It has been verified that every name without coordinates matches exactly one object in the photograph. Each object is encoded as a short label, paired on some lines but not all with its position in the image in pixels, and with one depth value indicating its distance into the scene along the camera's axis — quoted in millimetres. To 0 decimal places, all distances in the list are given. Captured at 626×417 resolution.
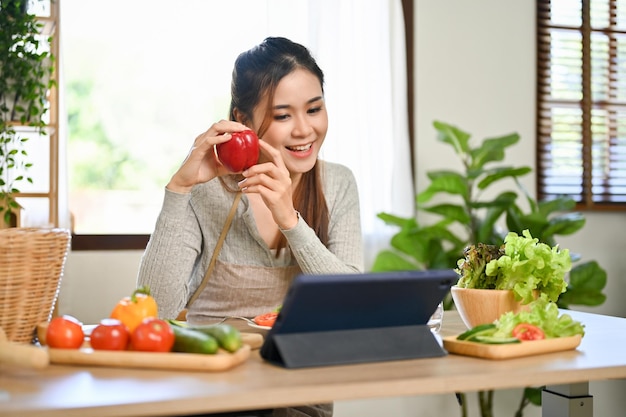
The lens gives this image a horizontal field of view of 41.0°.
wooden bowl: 1632
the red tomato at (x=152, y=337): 1290
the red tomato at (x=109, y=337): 1312
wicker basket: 1405
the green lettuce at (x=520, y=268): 1610
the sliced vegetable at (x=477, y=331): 1461
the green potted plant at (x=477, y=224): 3893
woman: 2109
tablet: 1245
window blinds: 4496
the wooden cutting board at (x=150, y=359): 1236
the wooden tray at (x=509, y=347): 1393
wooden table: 1035
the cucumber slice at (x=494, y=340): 1406
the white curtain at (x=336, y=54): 4020
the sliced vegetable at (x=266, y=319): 1735
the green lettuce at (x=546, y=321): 1505
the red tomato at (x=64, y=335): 1347
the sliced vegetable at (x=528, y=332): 1468
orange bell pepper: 1386
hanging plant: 3291
